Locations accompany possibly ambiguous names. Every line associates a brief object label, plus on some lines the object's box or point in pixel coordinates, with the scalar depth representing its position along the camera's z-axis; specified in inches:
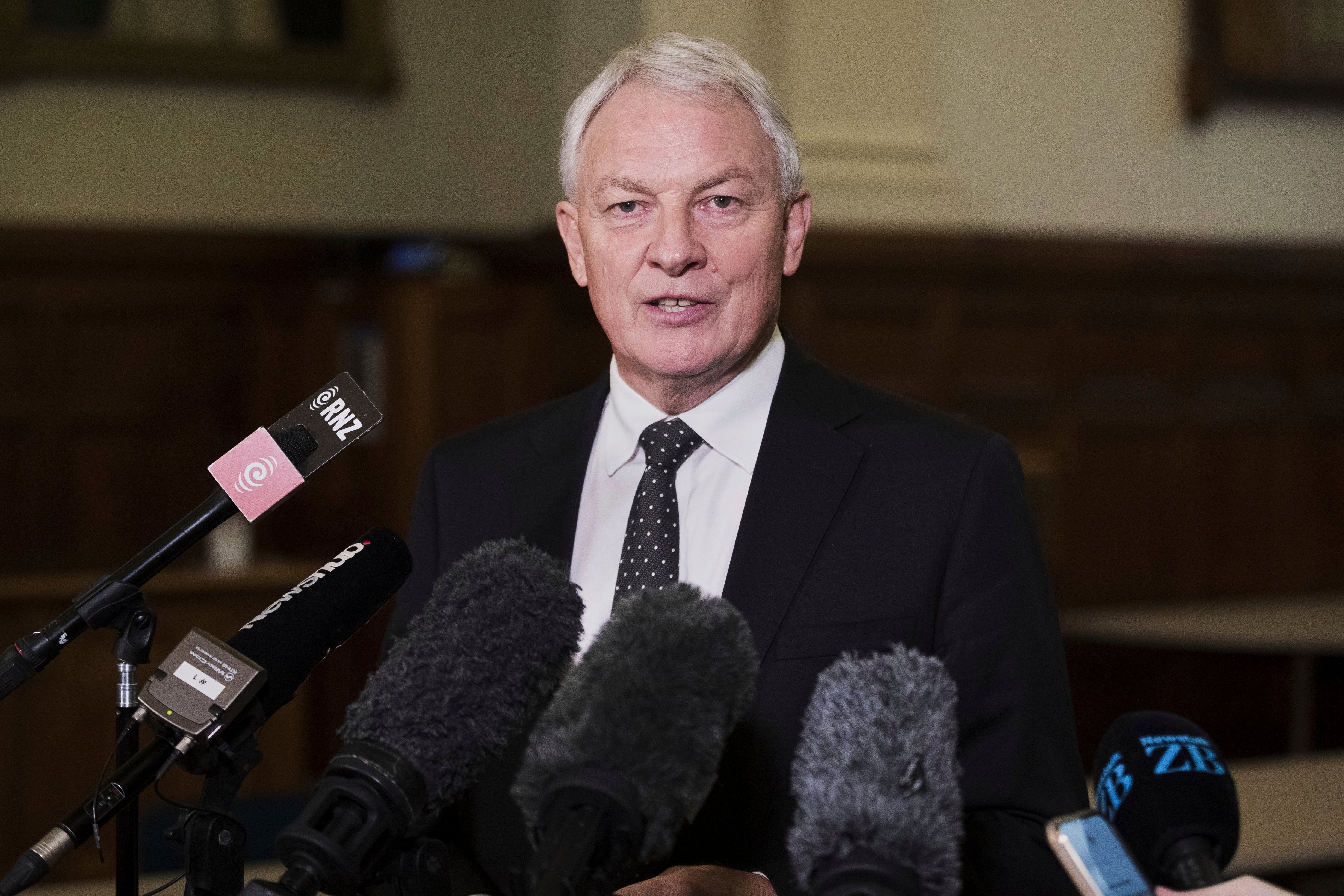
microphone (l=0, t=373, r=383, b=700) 112.8
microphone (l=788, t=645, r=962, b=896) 107.1
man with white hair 121.4
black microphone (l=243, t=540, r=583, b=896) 108.1
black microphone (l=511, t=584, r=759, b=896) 106.4
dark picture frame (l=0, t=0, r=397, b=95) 230.4
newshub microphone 110.5
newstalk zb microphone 110.0
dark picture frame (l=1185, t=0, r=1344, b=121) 236.0
